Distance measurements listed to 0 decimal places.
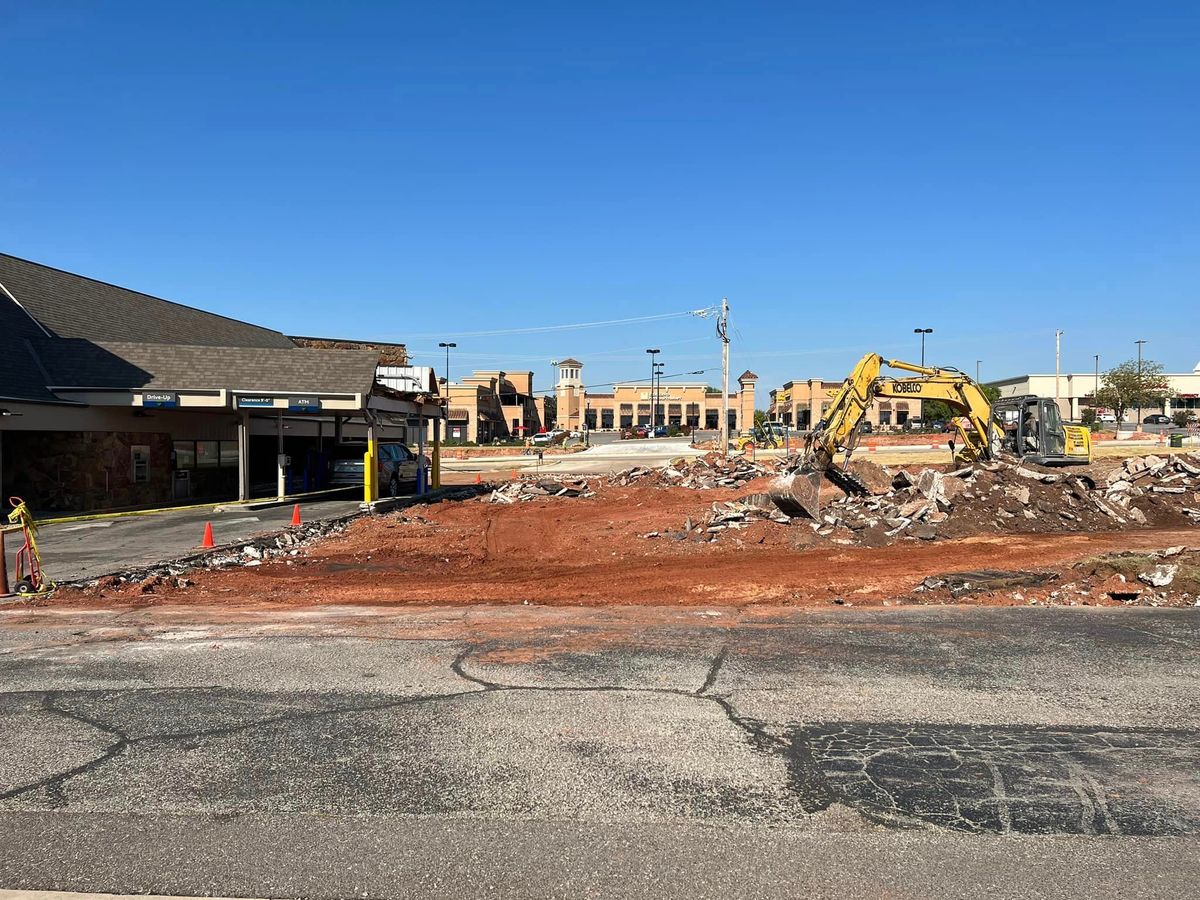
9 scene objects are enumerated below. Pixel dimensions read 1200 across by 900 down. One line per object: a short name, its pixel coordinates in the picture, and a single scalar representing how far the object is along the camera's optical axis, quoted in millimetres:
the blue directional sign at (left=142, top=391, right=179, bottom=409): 24062
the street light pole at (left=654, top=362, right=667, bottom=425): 124738
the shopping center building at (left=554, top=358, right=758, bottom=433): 128125
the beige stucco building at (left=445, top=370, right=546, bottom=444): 97312
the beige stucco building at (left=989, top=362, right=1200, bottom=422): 107819
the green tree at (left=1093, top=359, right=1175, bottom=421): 76125
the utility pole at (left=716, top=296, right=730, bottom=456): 49812
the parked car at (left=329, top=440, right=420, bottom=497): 29656
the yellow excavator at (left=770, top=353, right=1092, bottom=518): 18531
